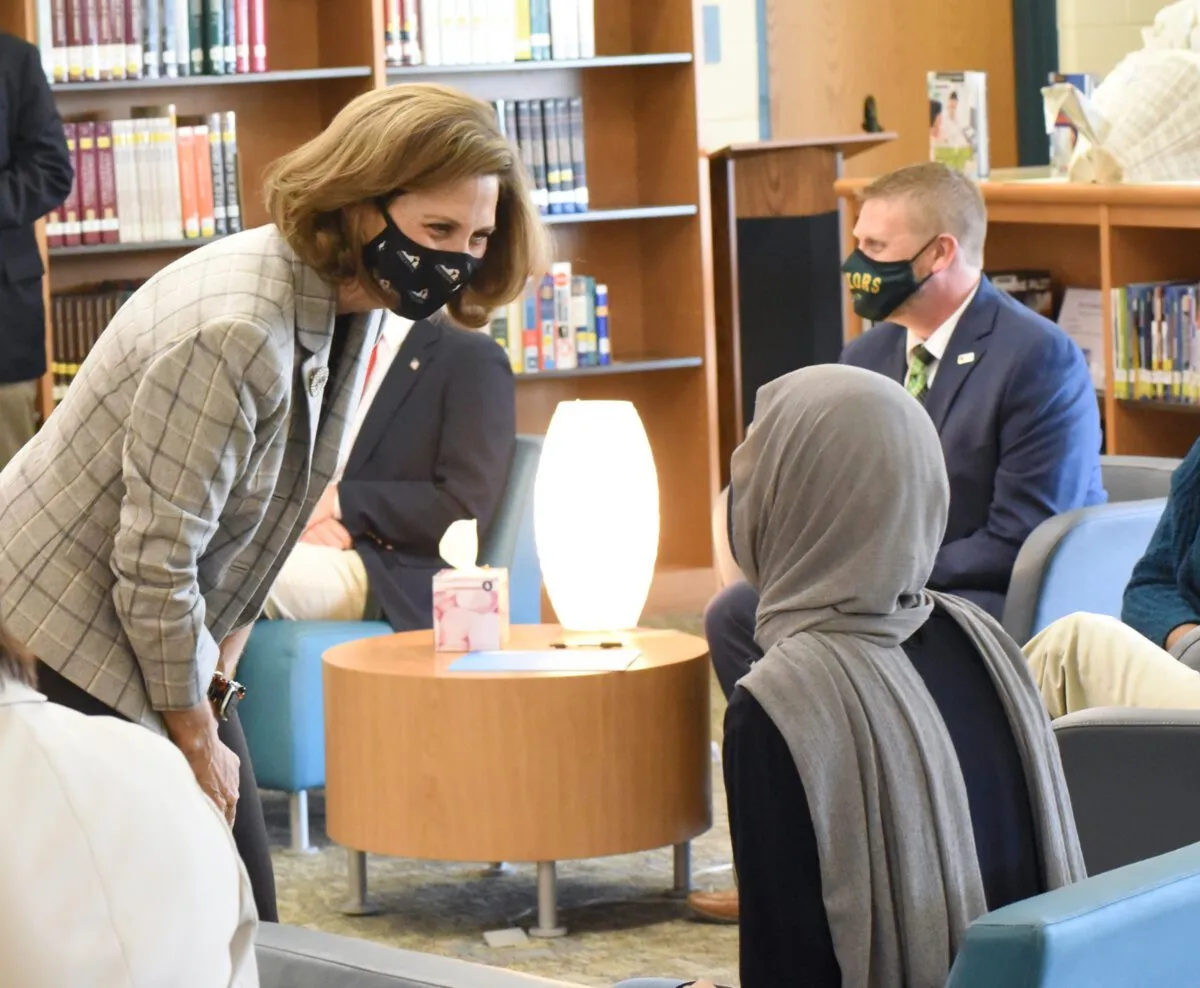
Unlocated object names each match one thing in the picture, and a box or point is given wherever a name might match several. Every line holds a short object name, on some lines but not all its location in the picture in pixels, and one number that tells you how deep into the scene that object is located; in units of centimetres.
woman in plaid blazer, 353
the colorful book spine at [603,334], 1037
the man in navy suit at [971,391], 640
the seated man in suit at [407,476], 703
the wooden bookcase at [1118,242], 863
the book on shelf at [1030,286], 961
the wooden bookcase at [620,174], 983
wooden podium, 1092
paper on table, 582
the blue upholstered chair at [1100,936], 244
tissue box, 613
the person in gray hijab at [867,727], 298
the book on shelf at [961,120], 1073
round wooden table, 569
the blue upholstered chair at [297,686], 680
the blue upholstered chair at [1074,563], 605
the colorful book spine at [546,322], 1025
